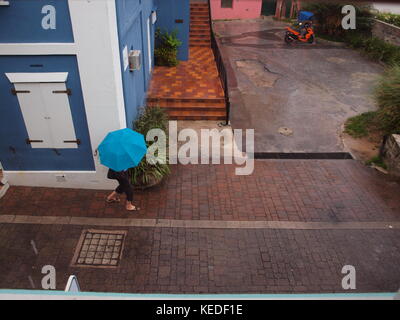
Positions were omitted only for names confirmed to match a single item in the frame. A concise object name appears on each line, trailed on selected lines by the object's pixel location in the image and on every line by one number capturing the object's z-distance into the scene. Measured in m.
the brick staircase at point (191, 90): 10.84
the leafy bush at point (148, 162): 7.55
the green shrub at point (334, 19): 18.91
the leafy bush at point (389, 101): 9.24
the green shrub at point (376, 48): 16.36
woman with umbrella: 6.15
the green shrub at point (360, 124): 10.37
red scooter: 19.05
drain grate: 5.87
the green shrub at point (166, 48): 13.51
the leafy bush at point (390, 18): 18.16
